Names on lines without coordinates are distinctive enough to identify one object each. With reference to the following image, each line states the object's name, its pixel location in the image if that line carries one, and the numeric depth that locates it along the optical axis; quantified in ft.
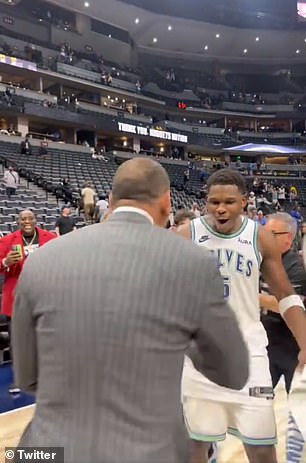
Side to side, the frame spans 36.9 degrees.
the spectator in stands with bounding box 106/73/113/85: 95.83
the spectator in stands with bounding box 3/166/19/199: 41.19
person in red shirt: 12.84
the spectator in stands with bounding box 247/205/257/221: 25.58
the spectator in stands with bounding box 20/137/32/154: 62.39
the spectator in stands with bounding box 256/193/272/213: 52.51
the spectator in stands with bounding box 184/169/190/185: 83.91
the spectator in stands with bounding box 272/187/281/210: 58.36
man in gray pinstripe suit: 3.26
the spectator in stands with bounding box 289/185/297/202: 78.80
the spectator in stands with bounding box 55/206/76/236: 26.43
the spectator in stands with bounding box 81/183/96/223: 38.07
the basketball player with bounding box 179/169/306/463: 6.20
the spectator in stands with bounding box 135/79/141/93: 103.41
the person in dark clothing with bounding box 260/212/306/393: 8.64
